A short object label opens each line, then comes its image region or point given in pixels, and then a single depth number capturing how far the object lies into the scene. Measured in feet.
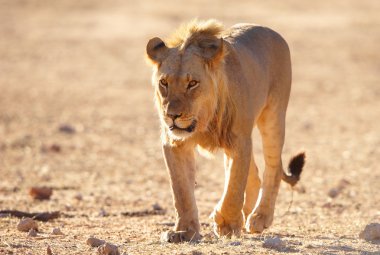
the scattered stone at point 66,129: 85.87
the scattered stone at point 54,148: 76.02
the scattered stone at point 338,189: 57.88
